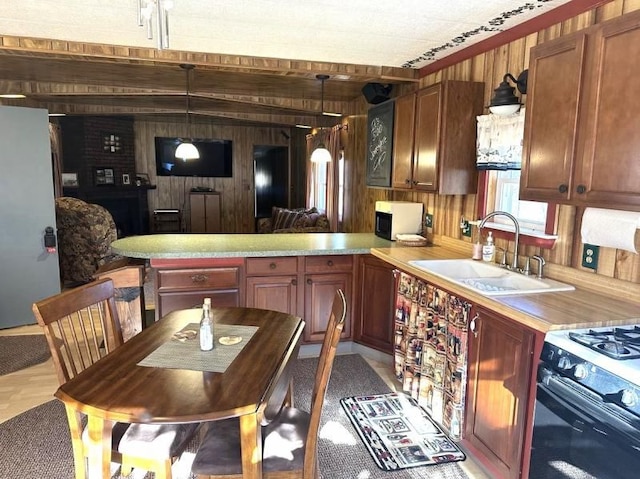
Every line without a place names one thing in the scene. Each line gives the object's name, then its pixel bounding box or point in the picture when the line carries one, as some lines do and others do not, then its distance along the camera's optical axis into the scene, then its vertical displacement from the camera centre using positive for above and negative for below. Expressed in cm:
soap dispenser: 291 -44
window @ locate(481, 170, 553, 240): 268 -15
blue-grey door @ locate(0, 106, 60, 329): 421 -36
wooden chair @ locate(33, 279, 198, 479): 161 -95
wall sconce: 260 +49
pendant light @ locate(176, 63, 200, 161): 472 +27
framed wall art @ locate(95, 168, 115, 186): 827 -2
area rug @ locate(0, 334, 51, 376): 350 -147
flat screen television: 940 +34
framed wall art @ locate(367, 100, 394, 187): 394 +33
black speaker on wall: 439 +86
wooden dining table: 137 -70
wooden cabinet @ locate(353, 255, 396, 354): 347 -98
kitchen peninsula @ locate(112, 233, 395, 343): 327 -71
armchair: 568 -80
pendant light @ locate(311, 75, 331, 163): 533 +27
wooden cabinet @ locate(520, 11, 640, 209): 174 +27
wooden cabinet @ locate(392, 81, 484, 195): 309 +32
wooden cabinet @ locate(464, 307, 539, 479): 190 -95
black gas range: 135 -73
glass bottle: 179 -62
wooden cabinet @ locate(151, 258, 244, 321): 325 -77
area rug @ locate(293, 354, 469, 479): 226 -146
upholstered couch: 619 -64
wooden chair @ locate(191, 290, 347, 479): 156 -97
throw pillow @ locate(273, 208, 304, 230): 693 -63
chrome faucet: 259 -27
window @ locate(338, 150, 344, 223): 598 -11
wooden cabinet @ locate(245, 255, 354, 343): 345 -83
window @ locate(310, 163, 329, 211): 719 -12
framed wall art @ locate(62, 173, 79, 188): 792 -9
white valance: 267 +25
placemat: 166 -69
